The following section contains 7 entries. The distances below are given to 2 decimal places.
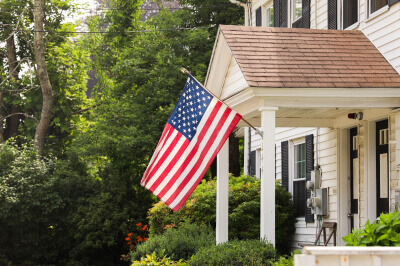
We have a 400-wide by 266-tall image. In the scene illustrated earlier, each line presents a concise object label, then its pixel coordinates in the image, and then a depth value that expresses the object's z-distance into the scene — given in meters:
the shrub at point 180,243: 13.02
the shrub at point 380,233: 7.86
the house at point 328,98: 11.12
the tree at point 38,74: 27.42
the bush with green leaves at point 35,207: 22.36
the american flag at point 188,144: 10.87
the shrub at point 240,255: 10.54
